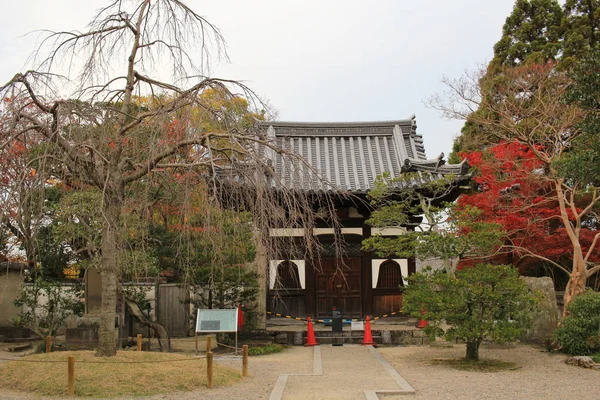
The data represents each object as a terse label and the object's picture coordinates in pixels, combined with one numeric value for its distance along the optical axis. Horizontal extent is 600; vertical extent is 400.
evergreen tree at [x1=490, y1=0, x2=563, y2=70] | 22.81
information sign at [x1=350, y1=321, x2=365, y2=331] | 15.10
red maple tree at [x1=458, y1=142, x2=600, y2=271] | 17.31
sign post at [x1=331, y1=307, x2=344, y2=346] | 15.35
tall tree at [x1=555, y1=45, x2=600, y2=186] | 8.38
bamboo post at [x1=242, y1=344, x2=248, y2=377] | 10.20
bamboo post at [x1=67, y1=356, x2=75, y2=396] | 8.07
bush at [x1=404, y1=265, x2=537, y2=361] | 11.27
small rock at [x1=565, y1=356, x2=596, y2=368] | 11.45
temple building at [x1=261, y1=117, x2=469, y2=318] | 16.39
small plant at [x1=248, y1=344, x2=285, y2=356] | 13.68
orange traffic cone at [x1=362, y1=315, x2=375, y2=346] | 14.97
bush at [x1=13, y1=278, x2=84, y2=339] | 14.41
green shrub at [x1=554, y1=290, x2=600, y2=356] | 12.73
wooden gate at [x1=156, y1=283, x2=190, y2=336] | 18.27
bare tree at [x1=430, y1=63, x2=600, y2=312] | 15.25
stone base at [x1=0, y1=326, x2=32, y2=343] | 16.83
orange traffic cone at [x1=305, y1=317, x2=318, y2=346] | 15.01
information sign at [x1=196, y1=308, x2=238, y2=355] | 12.75
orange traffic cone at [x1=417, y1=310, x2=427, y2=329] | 15.47
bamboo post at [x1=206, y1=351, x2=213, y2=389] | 8.99
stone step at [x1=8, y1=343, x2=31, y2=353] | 14.58
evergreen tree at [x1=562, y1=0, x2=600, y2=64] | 21.77
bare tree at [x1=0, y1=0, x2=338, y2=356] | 7.79
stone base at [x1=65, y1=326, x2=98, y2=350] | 13.30
